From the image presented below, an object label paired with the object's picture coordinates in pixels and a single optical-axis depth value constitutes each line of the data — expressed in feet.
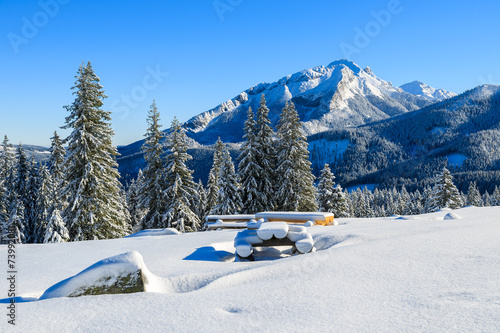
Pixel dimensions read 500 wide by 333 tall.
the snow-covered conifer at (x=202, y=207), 124.73
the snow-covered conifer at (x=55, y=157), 94.38
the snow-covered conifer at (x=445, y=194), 116.16
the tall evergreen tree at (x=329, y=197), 111.34
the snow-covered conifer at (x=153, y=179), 80.59
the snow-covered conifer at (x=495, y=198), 280.10
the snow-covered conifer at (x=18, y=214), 93.25
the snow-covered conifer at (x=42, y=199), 96.37
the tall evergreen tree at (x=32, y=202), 100.89
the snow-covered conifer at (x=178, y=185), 77.46
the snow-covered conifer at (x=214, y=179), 113.91
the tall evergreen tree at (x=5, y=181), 92.43
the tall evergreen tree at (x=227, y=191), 87.40
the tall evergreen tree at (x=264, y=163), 85.81
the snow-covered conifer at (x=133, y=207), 150.82
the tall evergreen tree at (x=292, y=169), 85.30
